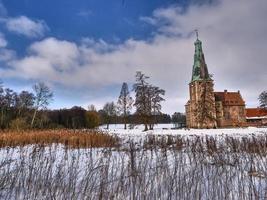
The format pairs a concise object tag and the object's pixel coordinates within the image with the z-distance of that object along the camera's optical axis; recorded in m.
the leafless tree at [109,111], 48.76
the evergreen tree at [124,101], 36.81
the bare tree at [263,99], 34.31
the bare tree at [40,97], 31.50
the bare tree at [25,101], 34.72
